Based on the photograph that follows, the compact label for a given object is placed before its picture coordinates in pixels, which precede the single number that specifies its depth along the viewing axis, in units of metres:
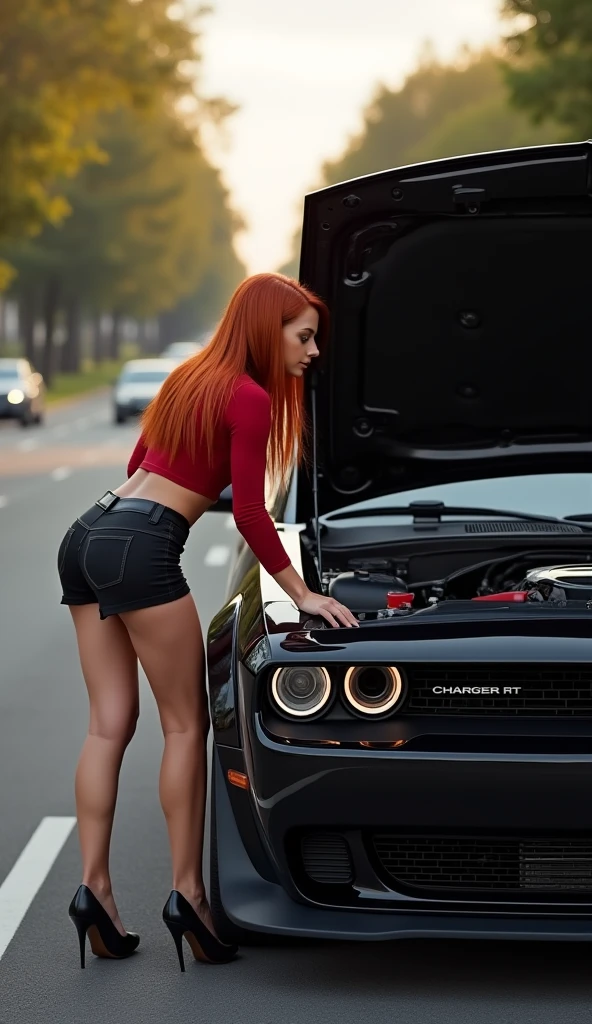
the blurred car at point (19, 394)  35.97
